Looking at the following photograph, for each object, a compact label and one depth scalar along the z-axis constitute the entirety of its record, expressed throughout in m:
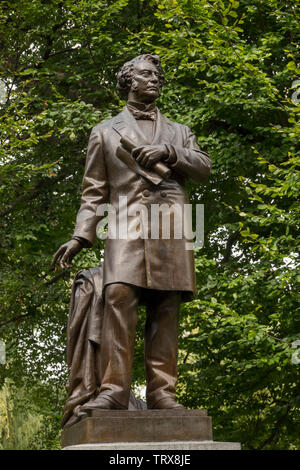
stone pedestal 4.54
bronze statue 5.10
